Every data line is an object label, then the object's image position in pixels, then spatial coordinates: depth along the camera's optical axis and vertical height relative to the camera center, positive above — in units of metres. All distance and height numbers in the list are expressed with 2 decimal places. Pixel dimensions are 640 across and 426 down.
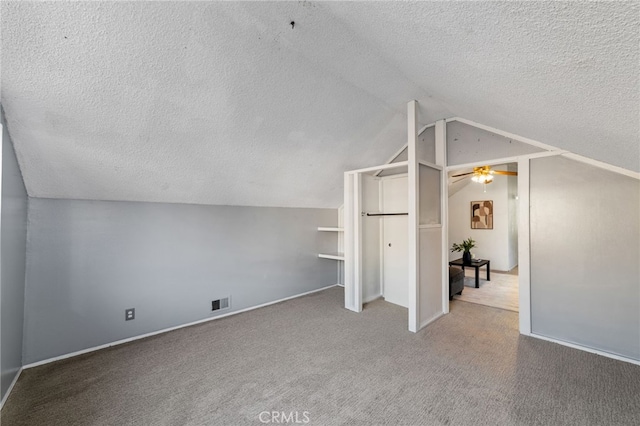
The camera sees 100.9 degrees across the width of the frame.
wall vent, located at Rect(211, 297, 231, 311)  3.20 -1.06
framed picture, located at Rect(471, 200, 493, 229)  6.18 +0.13
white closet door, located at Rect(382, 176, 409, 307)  3.72 -0.34
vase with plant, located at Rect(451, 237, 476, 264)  4.85 -0.60
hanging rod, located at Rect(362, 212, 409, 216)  3.70 +0.07
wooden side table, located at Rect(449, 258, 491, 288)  4.63 -0.81
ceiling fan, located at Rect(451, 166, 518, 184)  4.02 +0.72
